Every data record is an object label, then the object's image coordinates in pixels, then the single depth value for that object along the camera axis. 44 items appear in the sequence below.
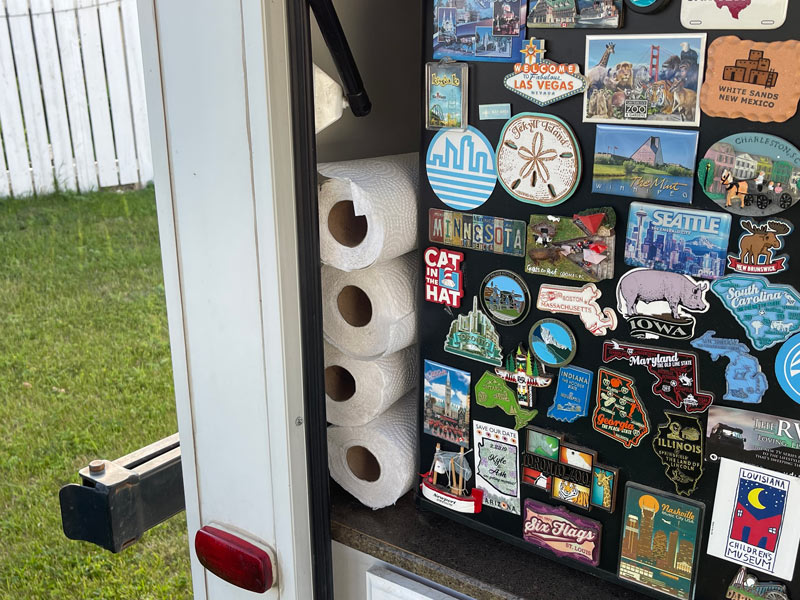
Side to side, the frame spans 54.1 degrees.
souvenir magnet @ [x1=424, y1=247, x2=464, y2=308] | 0.97
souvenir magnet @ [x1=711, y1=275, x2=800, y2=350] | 0.76
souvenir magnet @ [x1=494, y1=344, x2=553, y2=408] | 0.94
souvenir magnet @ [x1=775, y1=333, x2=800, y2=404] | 0.77
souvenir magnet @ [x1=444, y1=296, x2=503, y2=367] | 0.97
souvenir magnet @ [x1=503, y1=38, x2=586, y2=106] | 0.82
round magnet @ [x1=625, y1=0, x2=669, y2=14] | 0.74
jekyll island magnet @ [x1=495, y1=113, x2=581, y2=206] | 0.84
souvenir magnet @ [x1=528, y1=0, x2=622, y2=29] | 0.77
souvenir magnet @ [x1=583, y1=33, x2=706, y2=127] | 0.75
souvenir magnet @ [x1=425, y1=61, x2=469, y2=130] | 0.90
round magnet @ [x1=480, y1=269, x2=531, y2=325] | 0.92
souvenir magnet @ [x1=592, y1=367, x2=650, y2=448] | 0.87
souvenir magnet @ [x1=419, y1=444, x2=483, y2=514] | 1.04
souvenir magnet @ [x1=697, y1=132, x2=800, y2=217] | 0.73
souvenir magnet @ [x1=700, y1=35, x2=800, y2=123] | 0.70
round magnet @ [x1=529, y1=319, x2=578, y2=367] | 0.90
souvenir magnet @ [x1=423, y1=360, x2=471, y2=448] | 1.02
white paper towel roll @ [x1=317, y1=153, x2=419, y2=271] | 0.98
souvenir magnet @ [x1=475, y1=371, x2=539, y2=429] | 0.96
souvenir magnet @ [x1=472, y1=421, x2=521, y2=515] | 0.99
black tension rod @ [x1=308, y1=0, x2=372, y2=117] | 0.94
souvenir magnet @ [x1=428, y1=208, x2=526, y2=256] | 0.91
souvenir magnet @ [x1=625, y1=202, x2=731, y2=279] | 0.78
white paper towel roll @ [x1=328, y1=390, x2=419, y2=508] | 1.12
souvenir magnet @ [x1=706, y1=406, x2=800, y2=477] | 0.79
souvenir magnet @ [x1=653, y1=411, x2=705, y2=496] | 0.84
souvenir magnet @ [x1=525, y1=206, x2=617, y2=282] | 0.84
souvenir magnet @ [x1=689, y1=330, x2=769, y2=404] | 0.79
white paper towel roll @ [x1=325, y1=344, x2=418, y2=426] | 1.10
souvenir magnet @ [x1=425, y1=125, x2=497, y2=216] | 0.91
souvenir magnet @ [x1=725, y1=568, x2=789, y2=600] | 0.83
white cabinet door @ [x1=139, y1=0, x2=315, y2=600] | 0.92
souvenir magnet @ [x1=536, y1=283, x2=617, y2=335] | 0.86
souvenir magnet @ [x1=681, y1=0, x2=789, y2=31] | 0.69
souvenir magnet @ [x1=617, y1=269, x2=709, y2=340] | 0.81
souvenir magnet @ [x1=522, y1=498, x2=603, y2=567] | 0.94
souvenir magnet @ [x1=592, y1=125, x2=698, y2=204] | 0.78
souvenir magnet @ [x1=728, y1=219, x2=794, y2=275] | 0.75
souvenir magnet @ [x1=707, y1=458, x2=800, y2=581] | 0.81
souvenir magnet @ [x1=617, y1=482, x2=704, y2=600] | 0.87
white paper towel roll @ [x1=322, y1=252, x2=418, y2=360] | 1.04
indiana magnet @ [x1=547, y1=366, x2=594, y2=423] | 0.90
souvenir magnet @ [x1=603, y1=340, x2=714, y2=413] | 0.83
